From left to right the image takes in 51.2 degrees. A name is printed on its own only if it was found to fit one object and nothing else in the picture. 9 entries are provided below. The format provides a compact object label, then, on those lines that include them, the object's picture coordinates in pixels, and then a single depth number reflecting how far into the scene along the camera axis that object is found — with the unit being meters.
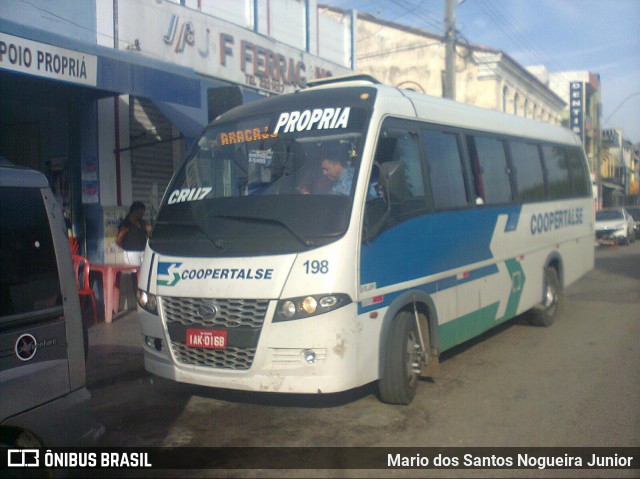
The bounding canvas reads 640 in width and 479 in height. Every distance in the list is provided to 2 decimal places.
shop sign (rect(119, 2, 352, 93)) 11.78
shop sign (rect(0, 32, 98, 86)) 7.85
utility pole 17.47
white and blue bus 5.11
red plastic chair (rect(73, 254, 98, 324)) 9.63
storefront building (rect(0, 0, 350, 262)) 9.06
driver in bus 5.49
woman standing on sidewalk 10.41
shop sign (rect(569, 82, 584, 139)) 41.53
